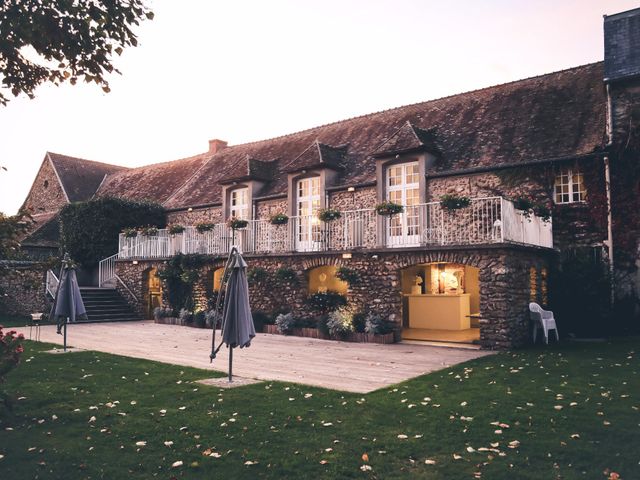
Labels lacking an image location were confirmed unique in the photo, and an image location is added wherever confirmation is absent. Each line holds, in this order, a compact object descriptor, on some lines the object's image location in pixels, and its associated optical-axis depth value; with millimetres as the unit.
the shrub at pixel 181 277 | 18281
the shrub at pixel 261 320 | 16141
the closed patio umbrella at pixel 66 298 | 11219
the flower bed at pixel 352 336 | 13305
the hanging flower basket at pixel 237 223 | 17328
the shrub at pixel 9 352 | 6166
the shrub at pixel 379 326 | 13445
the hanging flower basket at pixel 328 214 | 15195
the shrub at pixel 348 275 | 14094
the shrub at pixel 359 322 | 13859
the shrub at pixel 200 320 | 17672
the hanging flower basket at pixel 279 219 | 16500
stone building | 12906
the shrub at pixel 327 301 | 14727
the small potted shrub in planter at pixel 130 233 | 20969
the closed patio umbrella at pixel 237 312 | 7852
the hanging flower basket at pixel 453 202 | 12635
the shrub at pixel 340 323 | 13888
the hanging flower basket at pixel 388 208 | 13836
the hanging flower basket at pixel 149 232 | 20312
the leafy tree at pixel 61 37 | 5594
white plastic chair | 12259
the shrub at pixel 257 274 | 16250
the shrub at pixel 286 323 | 15242
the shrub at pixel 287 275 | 15508
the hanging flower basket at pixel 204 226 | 18312
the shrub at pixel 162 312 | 19219
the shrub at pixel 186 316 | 18234
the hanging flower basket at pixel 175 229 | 19270
